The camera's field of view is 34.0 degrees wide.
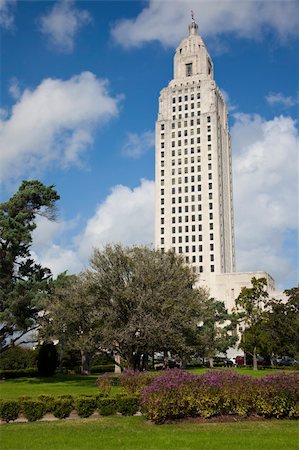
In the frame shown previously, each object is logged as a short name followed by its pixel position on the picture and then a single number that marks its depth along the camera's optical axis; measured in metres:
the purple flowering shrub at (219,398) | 16.73
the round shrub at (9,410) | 17.98
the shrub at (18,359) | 51.25
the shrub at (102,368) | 57.46
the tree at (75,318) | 34.06
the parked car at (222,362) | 72.75
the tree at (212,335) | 38.62
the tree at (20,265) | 39.38
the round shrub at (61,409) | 18.44
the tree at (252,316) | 59.19
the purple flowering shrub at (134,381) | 22.43
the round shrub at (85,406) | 18.66
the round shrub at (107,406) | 18.86
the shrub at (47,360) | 45.62
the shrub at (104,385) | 23.81
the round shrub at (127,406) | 18.96
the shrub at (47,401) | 18.42
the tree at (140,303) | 33.16
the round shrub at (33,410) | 18.16
